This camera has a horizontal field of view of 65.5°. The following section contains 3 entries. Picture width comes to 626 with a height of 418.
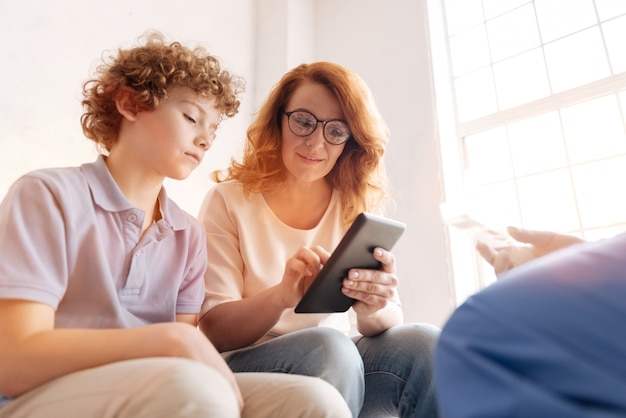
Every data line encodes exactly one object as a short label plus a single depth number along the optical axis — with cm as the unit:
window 215
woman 96
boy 55
